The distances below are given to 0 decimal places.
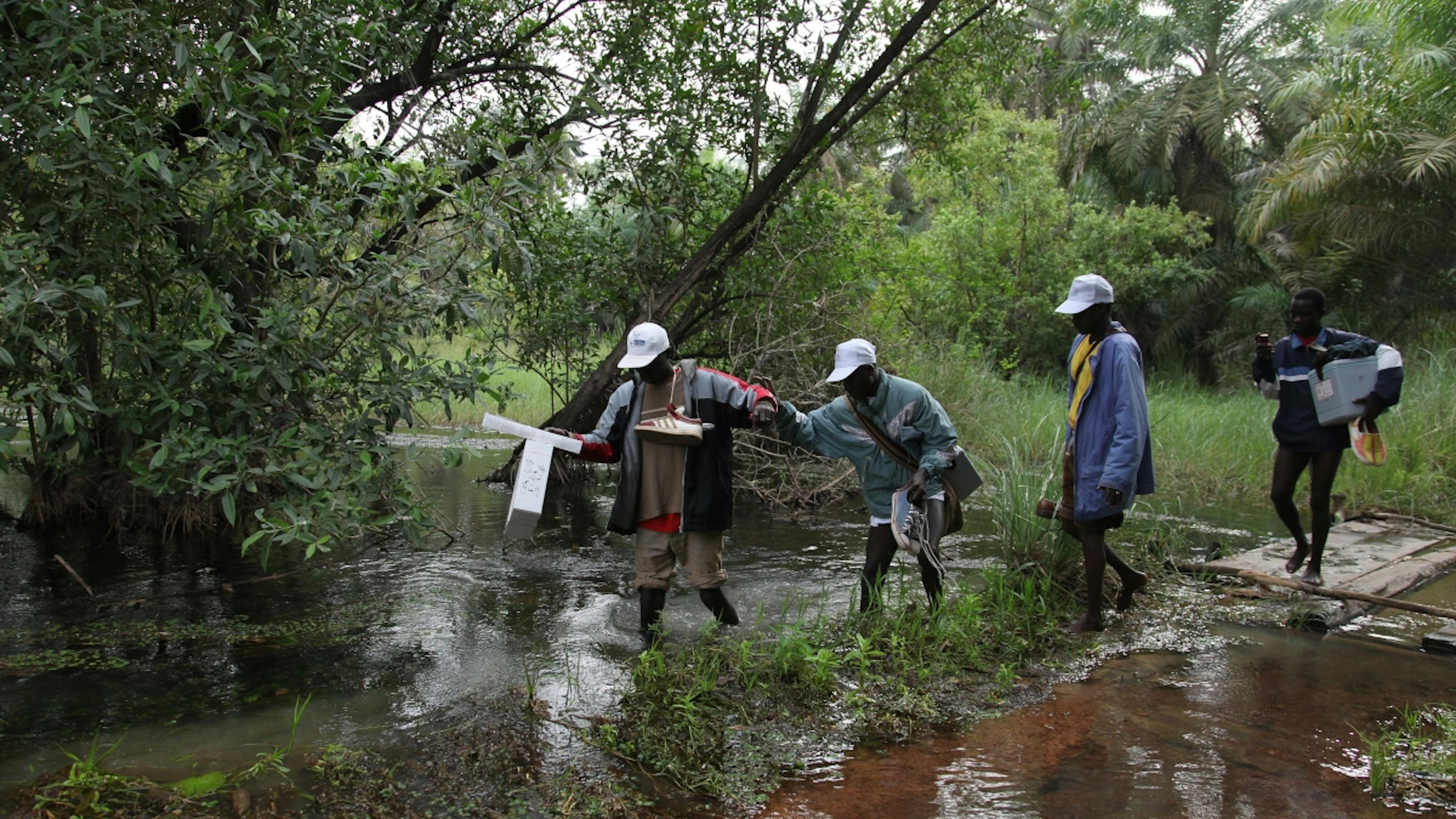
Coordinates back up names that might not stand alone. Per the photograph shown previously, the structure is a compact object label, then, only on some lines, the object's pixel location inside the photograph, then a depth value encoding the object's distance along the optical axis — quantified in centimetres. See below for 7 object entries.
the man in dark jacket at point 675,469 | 511
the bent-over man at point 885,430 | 527
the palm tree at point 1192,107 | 2403
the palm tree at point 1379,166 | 1316
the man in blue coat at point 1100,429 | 514
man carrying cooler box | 626
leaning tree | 467
